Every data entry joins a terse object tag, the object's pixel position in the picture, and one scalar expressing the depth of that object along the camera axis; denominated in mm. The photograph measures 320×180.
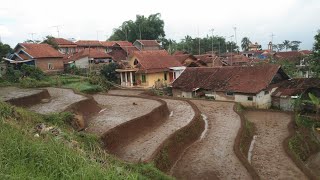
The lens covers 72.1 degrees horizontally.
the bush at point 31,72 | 24460
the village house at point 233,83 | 19665
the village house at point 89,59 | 31663
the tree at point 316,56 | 17777
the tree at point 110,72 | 29300
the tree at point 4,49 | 26127
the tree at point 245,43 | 78613
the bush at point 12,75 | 23765
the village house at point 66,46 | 42327
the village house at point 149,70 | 27309
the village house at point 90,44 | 43399
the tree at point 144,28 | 50911
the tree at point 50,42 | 35392
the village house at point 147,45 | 43661
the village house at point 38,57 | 27494
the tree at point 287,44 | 73439
